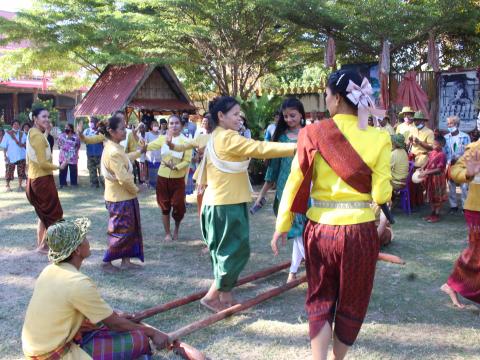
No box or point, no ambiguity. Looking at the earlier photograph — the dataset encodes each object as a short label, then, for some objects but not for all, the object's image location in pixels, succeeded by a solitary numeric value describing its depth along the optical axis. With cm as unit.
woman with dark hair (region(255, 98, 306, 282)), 457
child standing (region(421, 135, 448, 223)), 777
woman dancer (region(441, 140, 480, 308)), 387
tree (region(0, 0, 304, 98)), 1357
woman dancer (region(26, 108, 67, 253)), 569
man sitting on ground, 258
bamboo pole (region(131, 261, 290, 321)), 378
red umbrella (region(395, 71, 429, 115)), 1169
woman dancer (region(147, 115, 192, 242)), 655
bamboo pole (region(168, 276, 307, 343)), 345
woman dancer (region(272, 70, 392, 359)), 260
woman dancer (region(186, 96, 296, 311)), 391
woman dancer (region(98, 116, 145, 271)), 501
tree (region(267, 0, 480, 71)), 1080
